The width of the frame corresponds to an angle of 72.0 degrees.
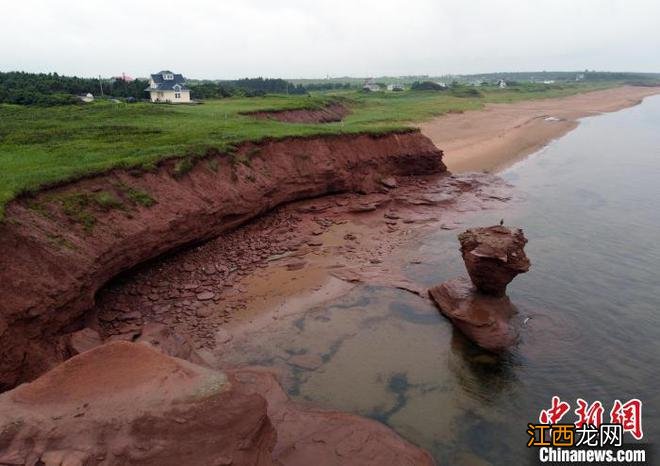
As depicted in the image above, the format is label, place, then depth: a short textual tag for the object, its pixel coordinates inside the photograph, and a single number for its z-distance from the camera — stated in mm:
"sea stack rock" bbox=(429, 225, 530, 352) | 12734
